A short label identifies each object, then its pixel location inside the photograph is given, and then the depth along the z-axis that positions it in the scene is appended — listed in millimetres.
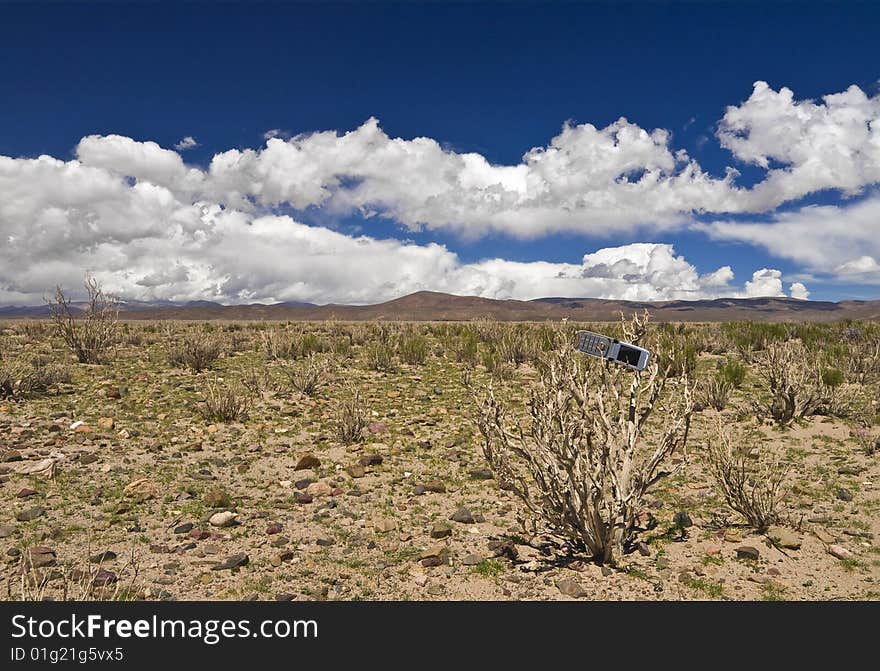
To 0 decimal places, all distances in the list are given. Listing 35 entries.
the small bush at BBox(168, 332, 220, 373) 15250
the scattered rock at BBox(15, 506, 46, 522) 5730
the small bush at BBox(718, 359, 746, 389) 12500
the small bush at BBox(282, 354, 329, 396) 12086
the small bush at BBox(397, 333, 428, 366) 17531
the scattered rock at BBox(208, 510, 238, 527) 5848
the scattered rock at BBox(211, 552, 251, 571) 4879
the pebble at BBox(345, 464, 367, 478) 7402
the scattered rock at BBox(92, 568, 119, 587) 4500
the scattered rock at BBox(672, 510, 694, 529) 5629
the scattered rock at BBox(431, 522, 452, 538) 5551
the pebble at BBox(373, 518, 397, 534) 5801
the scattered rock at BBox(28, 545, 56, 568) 4784
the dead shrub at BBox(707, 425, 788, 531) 5391
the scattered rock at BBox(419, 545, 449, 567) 4941
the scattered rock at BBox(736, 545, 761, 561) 4805
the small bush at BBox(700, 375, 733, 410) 10672
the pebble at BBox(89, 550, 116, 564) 4918
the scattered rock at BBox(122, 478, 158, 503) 6480
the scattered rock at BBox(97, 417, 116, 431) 9125
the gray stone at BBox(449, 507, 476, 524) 6008
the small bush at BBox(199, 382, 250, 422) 9891
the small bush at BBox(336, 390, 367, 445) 8945
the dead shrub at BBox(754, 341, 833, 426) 9555
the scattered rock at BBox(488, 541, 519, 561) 5074
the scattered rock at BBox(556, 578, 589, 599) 4273
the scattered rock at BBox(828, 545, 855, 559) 4797
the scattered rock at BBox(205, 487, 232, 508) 6352
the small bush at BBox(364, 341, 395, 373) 15970
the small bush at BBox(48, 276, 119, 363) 16047
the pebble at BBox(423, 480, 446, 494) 6887
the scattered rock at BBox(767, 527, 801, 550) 4953
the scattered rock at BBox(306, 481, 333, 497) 6834
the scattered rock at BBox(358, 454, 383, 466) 7805
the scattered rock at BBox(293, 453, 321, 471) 7746
